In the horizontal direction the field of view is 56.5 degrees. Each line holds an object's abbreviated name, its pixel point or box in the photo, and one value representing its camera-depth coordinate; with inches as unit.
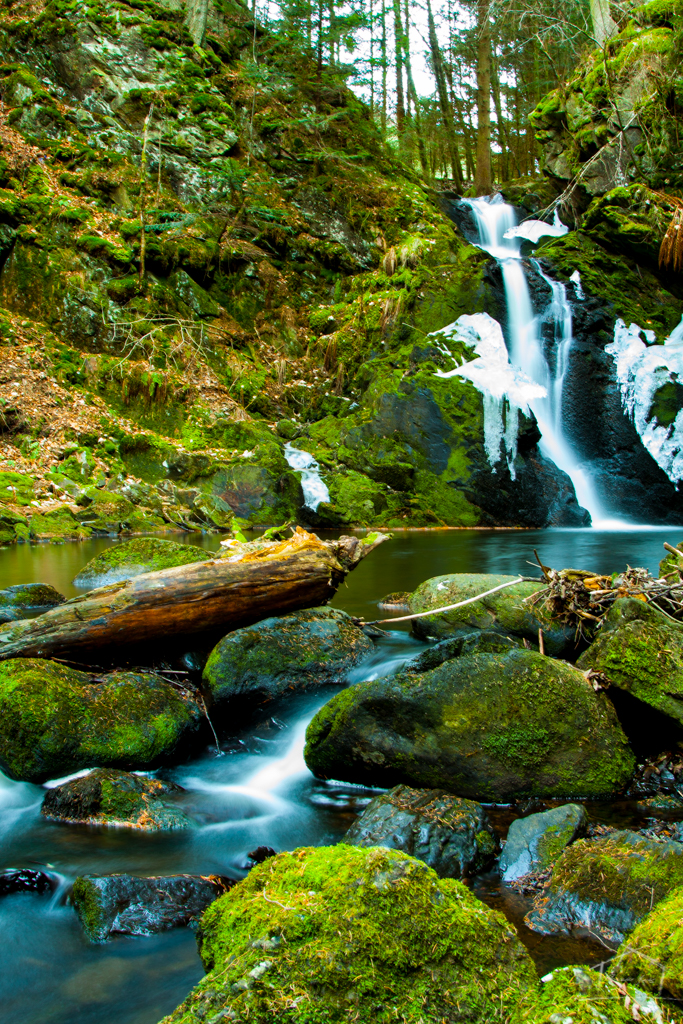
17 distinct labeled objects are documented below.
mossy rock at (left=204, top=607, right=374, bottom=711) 173.0
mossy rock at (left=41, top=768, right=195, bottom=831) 125.4
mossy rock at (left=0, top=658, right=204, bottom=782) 141.2
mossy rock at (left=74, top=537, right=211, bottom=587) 260.1
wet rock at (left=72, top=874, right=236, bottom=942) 96.7
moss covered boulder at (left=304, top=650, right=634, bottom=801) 130.1
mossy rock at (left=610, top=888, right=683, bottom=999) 54.3
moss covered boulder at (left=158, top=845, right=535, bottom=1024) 52.5
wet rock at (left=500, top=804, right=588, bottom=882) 105.3
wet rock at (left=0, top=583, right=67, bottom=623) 243.9
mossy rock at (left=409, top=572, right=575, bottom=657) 186.4
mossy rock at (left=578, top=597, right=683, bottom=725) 136.3
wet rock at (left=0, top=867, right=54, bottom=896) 109.8
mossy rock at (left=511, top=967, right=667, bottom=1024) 50.2
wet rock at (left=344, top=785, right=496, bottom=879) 106.3
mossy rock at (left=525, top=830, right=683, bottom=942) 89.7
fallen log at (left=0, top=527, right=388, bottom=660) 170.9
